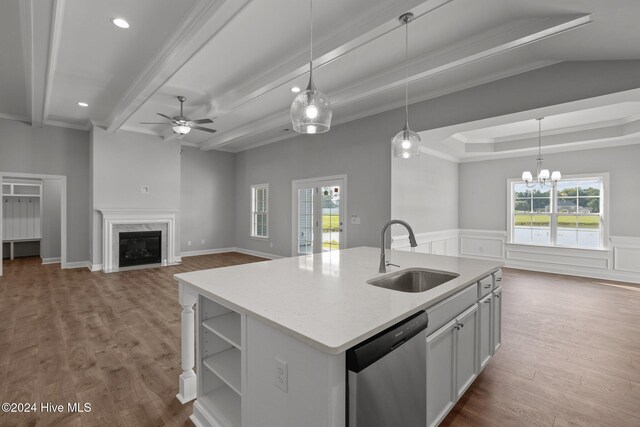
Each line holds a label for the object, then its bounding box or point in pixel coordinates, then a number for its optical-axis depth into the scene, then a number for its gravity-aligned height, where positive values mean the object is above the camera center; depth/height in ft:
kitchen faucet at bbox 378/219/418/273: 6.88 -0.75
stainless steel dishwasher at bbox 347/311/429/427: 3.54 -2.26
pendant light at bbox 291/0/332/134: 6.39 +2.27
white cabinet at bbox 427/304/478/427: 5.25 -2.99
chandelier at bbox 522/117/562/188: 17.84 +2.32
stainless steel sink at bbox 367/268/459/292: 7.06 -1.67
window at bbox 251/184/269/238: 25.54 +0.15
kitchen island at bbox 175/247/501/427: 3.56 -1.75
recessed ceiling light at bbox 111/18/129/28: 9.53 +6.18
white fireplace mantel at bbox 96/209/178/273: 19.99 -0.76
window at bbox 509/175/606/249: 19.52 +0.03
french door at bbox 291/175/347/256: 19.20 -0.16
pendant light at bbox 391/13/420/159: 9.14 +2.15
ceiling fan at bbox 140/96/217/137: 15.47 +4.68
